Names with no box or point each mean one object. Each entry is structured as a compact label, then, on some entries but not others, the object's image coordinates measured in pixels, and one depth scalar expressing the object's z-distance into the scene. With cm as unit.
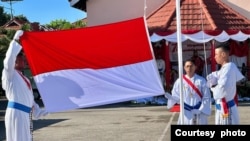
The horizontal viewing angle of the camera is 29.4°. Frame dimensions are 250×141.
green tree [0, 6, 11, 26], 5847
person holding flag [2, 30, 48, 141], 580
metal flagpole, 617
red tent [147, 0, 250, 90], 1912
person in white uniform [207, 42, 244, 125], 640
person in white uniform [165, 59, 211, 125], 689
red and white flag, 592
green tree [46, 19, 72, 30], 6319
